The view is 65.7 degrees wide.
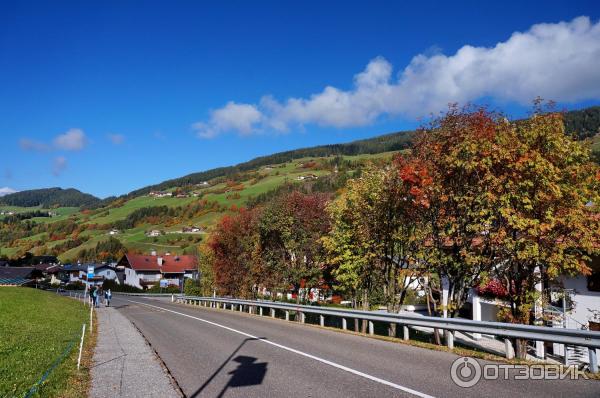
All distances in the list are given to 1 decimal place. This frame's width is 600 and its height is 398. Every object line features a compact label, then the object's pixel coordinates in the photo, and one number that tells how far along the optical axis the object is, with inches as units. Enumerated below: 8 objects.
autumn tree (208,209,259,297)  1446.9
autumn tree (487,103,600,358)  493.4
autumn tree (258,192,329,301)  1234.0
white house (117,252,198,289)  4168.3
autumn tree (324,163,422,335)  724.7
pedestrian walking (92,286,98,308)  1485.0
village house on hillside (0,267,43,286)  3166.1
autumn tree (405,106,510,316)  547.5
